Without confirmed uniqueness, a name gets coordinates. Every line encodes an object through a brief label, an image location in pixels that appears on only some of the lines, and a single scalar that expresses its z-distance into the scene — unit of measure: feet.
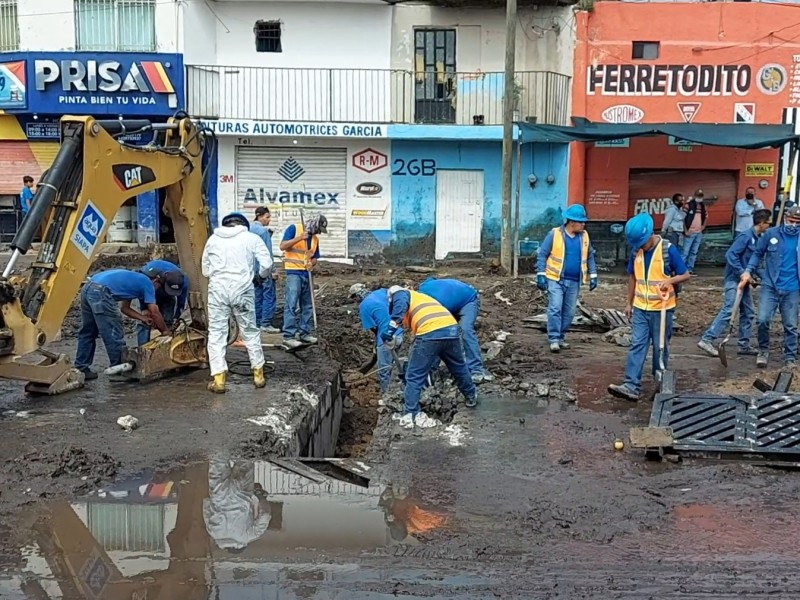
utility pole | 61.21
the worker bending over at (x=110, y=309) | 29.55
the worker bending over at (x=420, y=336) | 24.52
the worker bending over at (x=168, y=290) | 30.55
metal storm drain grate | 22.09
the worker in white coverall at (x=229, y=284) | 28.35
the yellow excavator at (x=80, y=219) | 24.39
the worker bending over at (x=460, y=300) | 29.66
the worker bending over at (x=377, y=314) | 24.62
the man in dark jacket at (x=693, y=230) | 63.31
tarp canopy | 61.16
